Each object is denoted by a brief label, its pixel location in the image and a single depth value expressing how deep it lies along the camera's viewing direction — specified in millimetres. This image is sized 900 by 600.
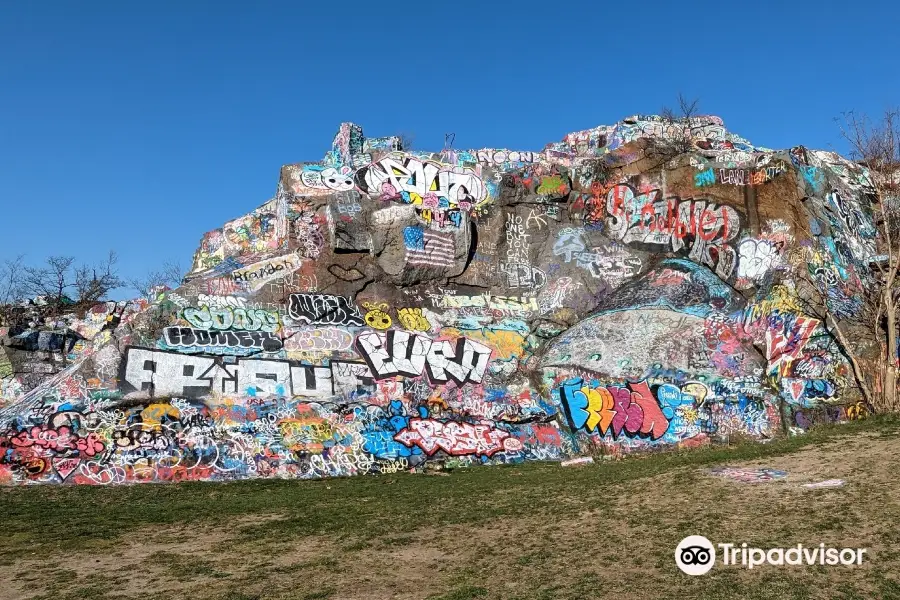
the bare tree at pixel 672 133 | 23859
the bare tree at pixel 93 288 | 40469
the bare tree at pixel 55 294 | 37469
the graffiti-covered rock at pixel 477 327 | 17250
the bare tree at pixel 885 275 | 18328
